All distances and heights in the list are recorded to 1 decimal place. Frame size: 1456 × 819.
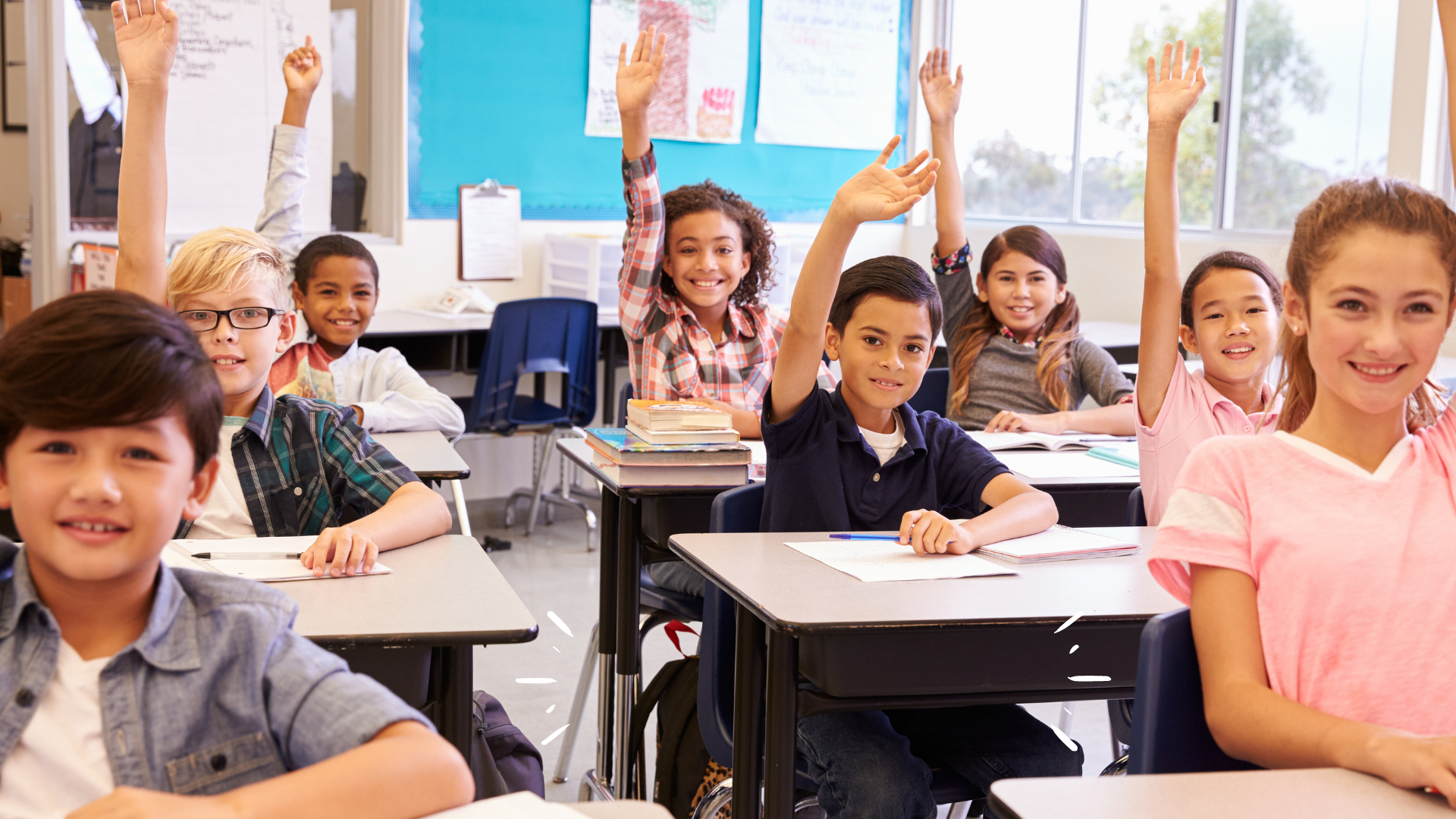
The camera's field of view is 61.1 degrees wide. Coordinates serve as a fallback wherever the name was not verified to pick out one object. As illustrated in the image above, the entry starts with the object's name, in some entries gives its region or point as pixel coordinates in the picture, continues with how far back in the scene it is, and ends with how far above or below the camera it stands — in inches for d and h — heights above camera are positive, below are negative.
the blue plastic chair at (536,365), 167.9 -12.4
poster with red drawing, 201.6 +36.6
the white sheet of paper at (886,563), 60.4 -13.9
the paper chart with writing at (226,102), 169.8 +22.4
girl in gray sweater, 119.1 -4.4
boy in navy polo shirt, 64.2 -10.7
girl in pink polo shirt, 73.3 -2.1
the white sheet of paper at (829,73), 223.0 +39.3
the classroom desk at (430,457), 84.0 -13.4
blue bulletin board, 188.2 +25.2
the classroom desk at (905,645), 53.9 -15.9
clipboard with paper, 192.2 +6.5
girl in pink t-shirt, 42.1 -7.8
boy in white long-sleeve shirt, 106.2 -4.6
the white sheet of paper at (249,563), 55.1 -13.7
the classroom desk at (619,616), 85.9 -23.7
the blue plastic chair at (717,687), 66.5 -22.1
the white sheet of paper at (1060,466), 89.2 -12.7
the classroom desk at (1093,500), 87.1 -14.5
